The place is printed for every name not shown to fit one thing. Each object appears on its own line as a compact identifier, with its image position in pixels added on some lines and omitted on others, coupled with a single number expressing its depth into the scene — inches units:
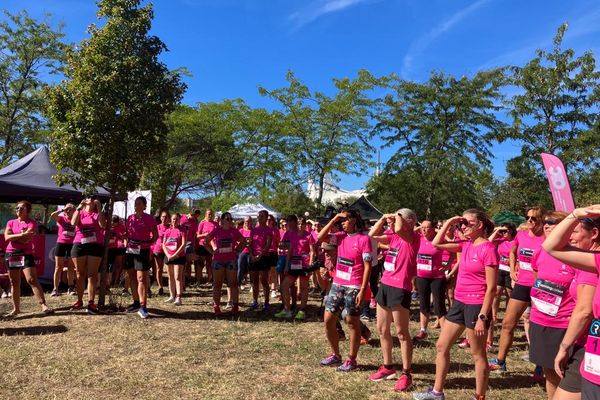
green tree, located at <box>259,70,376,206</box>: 1010.1
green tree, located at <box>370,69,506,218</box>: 891.4
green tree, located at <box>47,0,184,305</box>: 305.7
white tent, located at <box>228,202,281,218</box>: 816.9
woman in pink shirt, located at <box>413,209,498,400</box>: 161.3
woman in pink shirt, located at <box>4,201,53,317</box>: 295.3
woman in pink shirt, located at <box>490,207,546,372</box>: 205.5
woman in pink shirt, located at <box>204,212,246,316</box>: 320.5
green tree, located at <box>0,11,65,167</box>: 991.0
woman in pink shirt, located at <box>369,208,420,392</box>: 191.0
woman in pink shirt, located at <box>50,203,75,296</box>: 369.1
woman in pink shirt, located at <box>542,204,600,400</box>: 94.3
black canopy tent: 413.1
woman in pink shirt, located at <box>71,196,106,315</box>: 315.6
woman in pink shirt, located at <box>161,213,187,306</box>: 359.6
